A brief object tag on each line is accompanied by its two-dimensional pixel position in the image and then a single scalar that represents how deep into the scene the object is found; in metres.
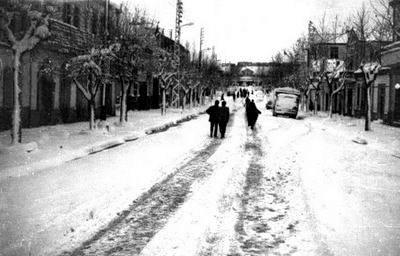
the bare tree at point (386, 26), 24.43
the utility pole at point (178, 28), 39.16
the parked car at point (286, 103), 43.28
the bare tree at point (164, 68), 38.56
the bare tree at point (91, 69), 20.22
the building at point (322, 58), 46.75
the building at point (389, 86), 30.39
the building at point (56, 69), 21.20
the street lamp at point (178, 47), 39.00
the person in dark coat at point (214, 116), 21.55
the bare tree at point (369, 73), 26.58
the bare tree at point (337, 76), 39.16
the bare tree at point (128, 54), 25.25
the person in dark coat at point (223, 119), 21.56
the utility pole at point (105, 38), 22.95
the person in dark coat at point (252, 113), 26.81
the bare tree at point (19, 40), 14.34
